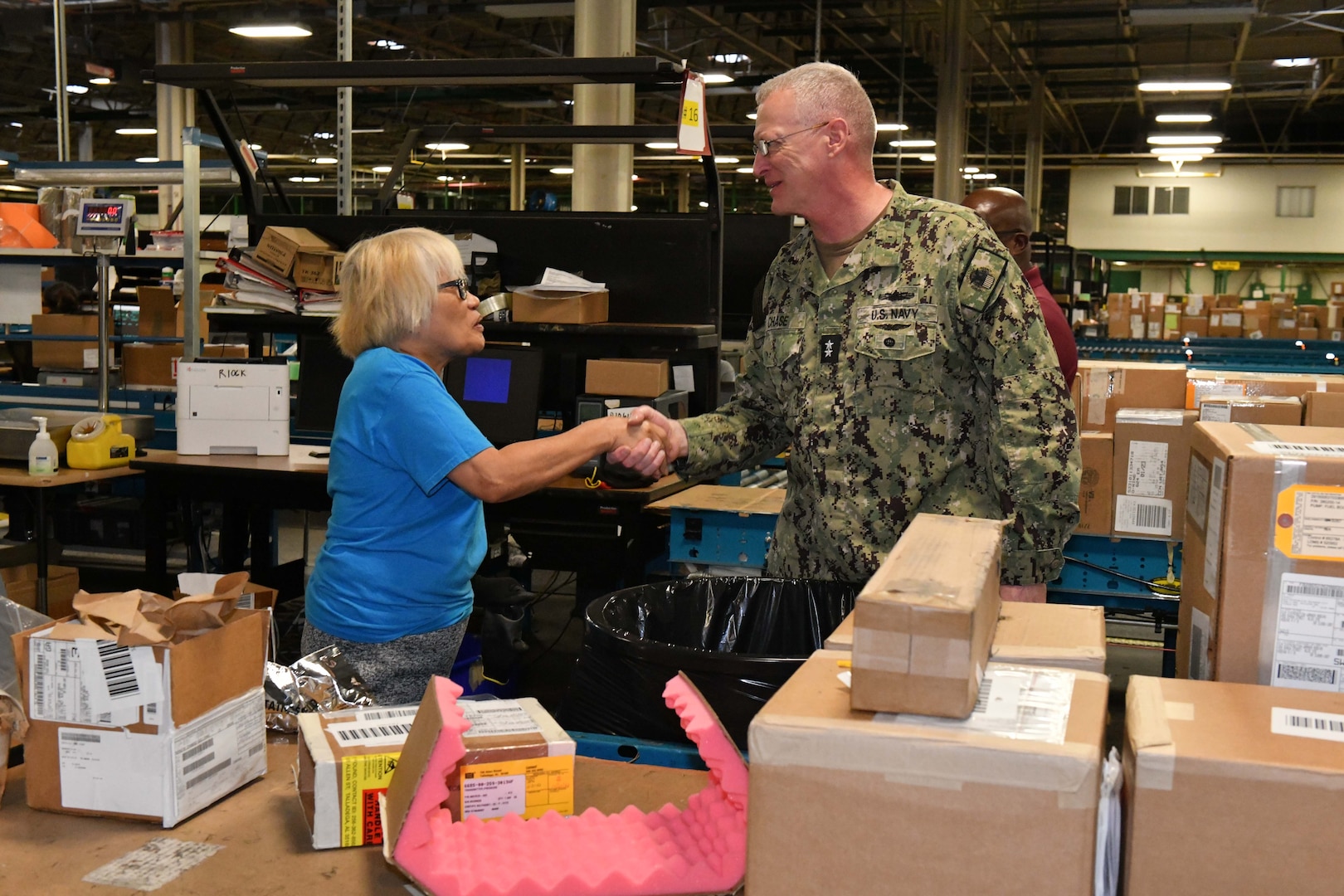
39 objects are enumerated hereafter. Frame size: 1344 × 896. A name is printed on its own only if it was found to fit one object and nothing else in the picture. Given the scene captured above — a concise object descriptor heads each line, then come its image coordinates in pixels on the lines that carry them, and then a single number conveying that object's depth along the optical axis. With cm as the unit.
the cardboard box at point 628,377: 427
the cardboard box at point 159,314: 667
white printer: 443
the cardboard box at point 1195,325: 1345
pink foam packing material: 122
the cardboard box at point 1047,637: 122
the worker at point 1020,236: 379
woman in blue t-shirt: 204
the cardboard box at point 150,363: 664
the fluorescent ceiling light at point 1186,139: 1377
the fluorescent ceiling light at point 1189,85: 1079
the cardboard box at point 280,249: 459
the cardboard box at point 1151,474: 379
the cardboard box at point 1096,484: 385
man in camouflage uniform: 195
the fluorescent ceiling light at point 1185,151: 1639
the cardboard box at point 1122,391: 409
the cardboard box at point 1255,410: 343
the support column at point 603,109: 765
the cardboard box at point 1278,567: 114
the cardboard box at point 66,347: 683
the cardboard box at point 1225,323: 1362
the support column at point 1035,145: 1644
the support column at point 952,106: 1248
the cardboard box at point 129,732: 143
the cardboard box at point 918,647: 99
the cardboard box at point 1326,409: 314
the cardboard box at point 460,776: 140
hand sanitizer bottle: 470
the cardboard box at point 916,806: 94
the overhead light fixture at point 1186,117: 1315
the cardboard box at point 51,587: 467
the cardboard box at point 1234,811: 92
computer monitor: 423
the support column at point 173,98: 1263
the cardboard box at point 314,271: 464
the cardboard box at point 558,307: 439
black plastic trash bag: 157
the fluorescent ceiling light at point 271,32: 1080
